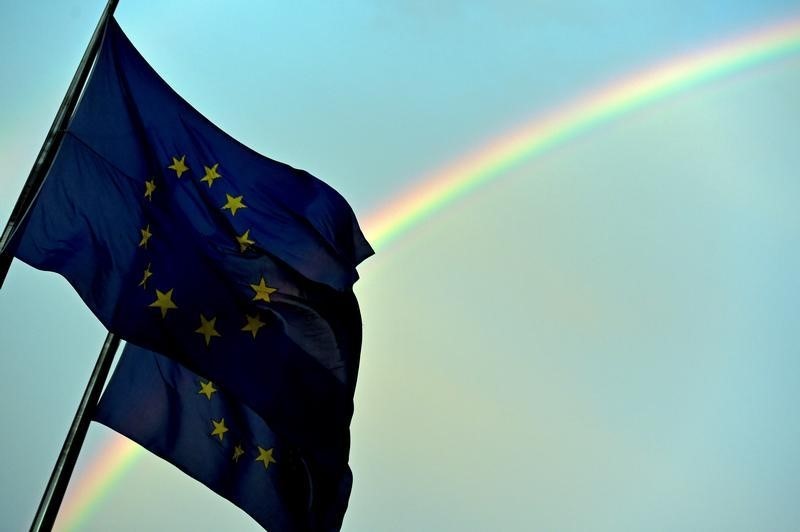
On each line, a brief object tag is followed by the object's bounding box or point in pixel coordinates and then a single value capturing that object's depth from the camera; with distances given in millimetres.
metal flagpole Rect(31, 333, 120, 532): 15781
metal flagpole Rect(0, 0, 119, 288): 15875
